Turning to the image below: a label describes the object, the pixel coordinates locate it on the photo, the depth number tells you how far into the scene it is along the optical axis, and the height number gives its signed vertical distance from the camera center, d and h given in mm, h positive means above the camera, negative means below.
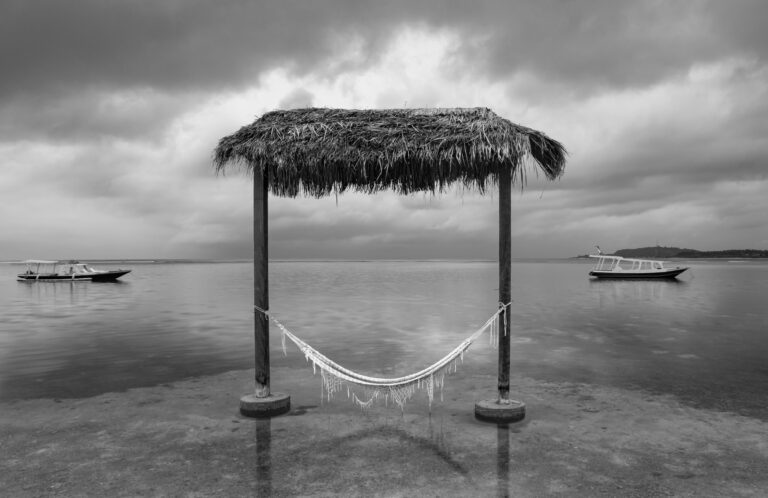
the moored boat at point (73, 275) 45969 -1840
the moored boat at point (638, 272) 45438 -1528
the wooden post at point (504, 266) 6051 -141
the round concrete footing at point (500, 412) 6027 -1819
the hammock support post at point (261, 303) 6277 -587
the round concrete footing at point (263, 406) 6297 -1835
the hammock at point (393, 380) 5965 -1425
